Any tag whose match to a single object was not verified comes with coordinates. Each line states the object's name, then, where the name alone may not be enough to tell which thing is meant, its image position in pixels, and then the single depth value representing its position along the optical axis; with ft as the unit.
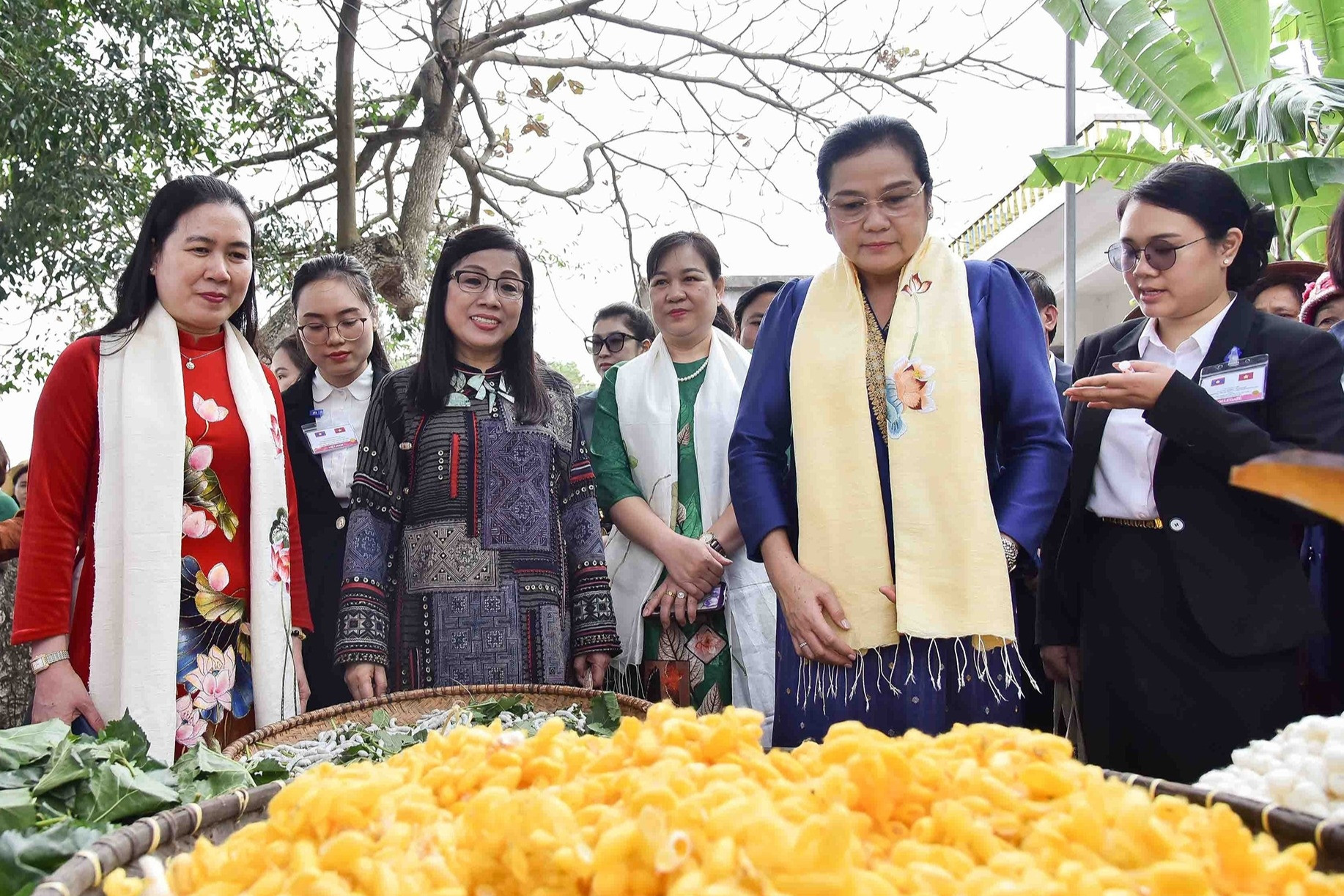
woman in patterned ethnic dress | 7.68
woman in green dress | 8.14
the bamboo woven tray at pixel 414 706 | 6.61
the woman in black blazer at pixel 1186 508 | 6.27
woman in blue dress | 6.04
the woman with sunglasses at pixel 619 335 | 12.60
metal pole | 19.29
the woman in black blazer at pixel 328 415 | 9.21
